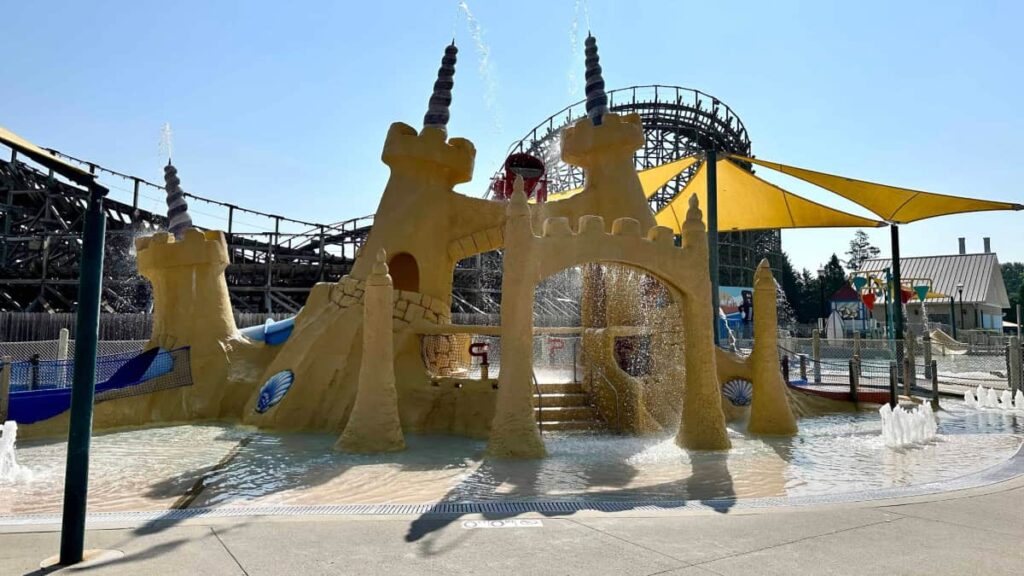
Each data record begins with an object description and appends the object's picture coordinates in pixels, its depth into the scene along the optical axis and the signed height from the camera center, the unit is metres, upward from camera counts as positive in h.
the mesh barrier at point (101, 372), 12.14 -0.66
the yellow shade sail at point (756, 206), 20.08 +3.91
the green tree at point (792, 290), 57.66 +3.81
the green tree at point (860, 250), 81.31 +10.10
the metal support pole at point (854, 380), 14.56 -0.96
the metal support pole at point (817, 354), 18.56 -0.57
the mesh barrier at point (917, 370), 17.73 -1.06
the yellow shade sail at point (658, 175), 19.44 +4.74
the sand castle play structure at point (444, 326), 9.27 +0.17
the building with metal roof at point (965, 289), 45.91 +3.08
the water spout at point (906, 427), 10.00 -1.36
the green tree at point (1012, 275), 85.79 +7.73
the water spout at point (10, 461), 7.51 -1.43
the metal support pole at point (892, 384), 13.90 -1.00
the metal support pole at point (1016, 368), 15.60 -0.75
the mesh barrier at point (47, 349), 14.91 -0.30
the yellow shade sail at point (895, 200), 15.89 +3.23
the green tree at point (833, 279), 57.53 +4.78
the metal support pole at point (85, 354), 4.20 -0.11
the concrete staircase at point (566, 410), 11.28 -1.25
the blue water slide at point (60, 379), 10.89 -0.75
